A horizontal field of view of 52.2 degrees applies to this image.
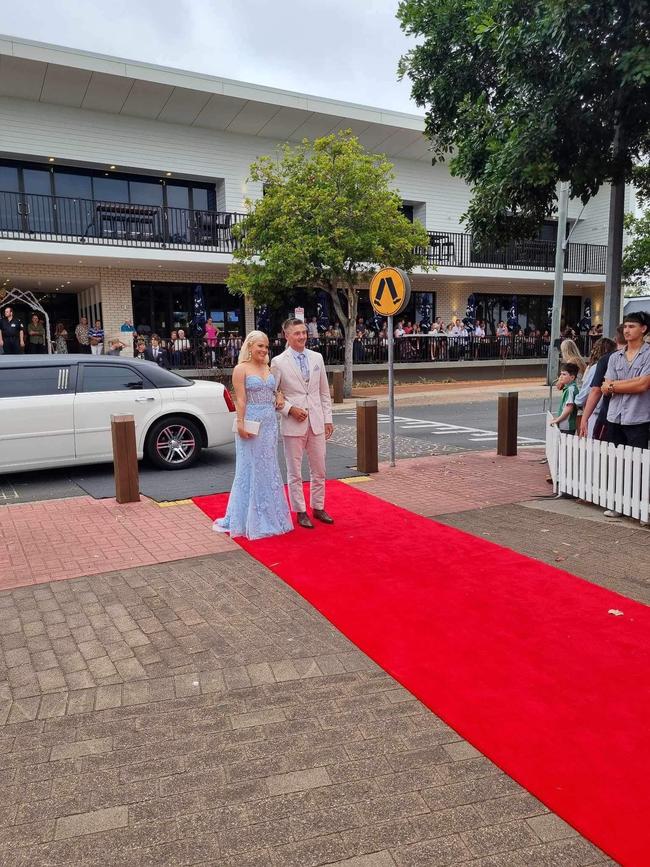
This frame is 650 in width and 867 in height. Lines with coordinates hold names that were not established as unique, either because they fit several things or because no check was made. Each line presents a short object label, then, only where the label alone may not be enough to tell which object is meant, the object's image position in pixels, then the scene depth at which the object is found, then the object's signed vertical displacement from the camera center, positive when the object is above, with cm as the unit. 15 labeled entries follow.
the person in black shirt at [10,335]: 1714 +3
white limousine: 792 -95
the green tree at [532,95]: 612 +244
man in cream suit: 582 -64
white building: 1853 +514
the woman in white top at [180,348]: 2017 -43
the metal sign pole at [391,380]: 862 -64
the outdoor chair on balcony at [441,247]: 2483 +311
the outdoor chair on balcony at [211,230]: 2053 +320
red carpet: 263 -177
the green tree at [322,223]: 1673 +277
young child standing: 771 -82
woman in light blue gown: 564 -106
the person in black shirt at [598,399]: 655 -72
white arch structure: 1828 +116
